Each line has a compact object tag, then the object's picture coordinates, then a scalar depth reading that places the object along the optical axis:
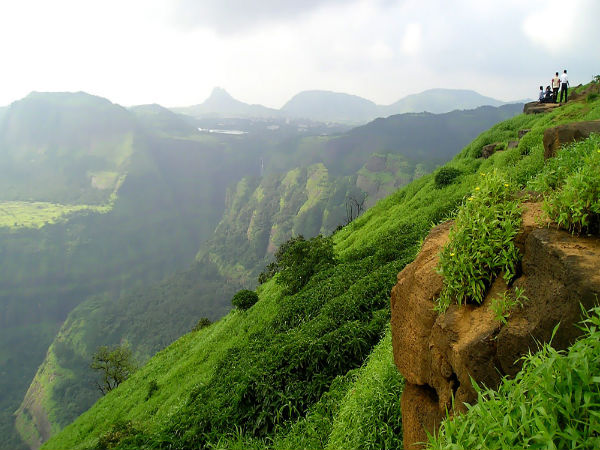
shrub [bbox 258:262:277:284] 53.26
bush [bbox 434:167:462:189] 21.11
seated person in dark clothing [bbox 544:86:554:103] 29.08
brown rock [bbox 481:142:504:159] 22.39
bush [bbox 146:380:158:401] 19.73
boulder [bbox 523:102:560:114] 26.70
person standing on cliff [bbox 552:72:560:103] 27.43
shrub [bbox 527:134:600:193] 4.49
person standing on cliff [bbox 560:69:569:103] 26.32
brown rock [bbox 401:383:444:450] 4.34
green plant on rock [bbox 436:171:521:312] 3.86
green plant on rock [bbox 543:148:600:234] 3.41
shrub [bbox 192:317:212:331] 39.78
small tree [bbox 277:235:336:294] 18.09
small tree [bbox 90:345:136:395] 41.63
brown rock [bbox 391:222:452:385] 4.54
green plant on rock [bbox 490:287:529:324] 3.51
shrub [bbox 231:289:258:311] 23.77
